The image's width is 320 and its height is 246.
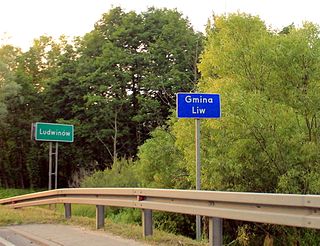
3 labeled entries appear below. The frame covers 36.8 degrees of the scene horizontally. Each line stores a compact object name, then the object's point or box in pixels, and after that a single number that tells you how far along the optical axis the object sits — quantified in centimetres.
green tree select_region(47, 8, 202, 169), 3988
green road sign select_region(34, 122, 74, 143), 1548
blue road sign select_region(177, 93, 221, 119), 1005
